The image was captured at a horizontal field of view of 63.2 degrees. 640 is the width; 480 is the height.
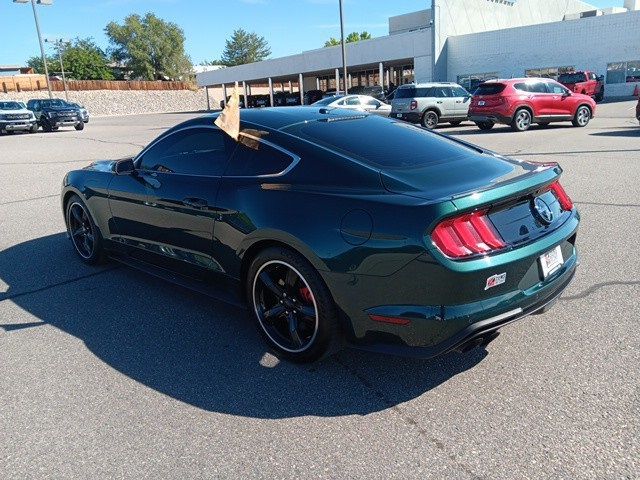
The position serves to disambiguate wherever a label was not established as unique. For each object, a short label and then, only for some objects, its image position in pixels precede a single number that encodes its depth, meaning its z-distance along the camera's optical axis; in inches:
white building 1339.8
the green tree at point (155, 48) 4055.1
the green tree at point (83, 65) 4104.3
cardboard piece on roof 145.5
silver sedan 848.9
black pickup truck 1122.7
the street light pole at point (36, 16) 1446.4
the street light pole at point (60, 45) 2422.5
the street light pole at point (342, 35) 1042.3
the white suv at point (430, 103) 781.3
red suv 681.6
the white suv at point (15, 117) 1062.4
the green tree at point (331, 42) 4603.6
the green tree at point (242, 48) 4894.2
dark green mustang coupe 104.8
